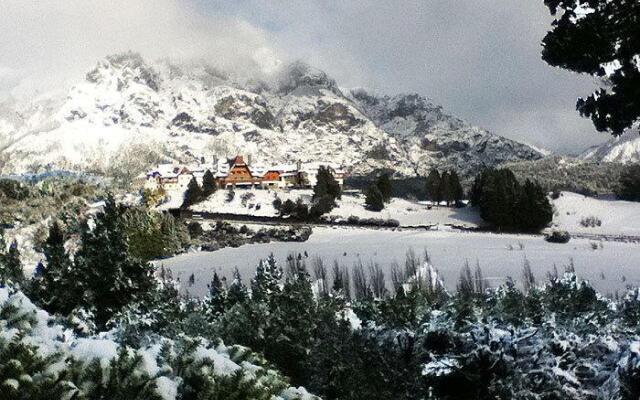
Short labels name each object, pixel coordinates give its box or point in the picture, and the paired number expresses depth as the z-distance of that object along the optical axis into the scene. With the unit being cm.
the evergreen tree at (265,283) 4381
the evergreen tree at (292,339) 2894
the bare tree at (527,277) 6650
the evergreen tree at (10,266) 3106
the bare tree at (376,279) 6894
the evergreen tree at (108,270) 2888
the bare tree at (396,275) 7131
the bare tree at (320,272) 6919
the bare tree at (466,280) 6462
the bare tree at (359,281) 6831
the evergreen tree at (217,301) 4550
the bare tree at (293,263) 7475
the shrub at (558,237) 8925
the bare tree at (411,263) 7406
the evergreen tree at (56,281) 2845
